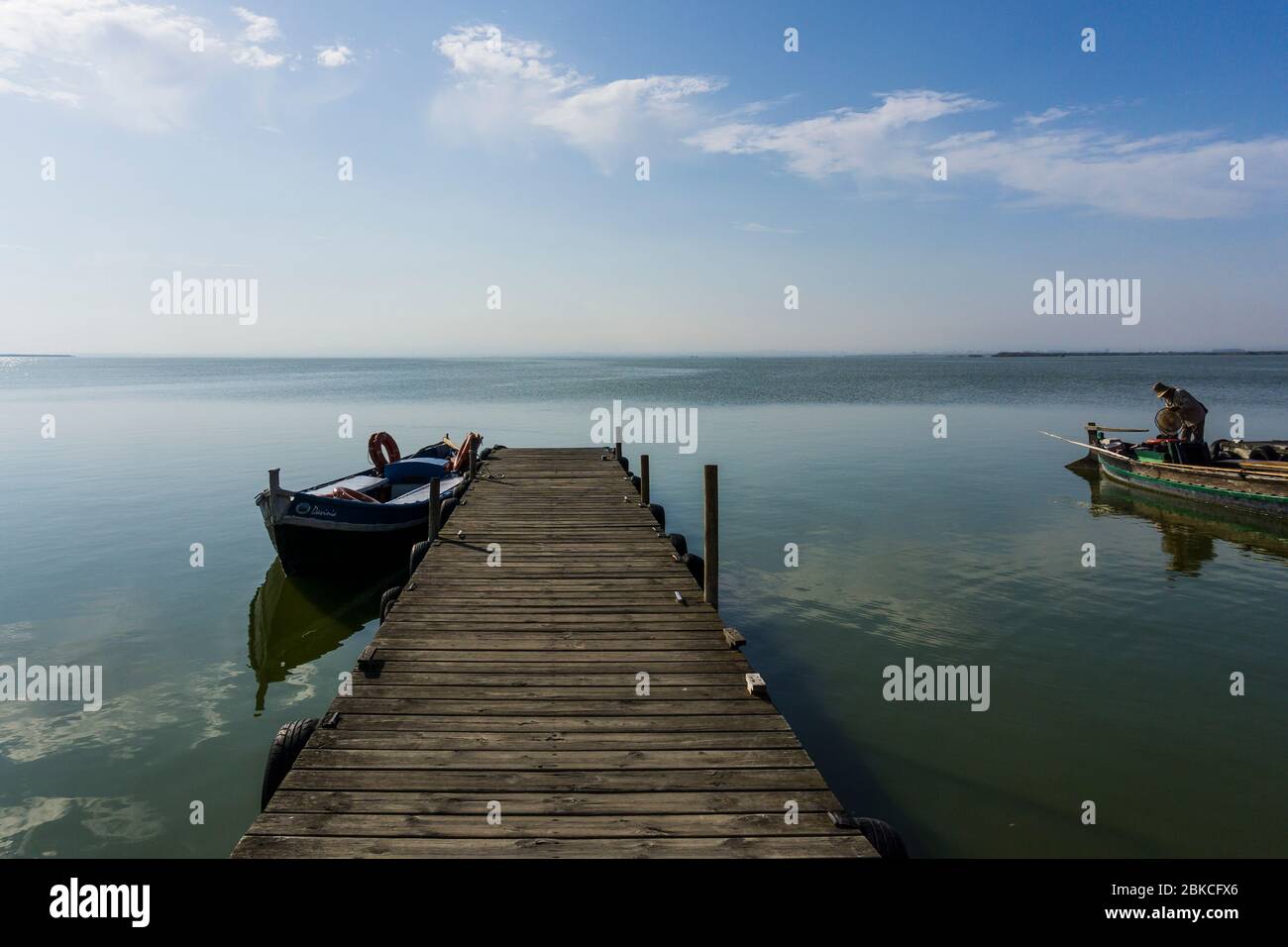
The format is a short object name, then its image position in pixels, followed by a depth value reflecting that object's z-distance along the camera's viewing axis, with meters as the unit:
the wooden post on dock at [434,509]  13.09
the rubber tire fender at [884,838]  5.03
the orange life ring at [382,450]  21.88
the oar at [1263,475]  18.48
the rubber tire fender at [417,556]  13.02
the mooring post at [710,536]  9.52
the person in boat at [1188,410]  21.64
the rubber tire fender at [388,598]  9.83
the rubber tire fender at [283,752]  6.23
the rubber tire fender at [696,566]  11.79
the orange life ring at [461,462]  20.89
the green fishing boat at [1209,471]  18.86
